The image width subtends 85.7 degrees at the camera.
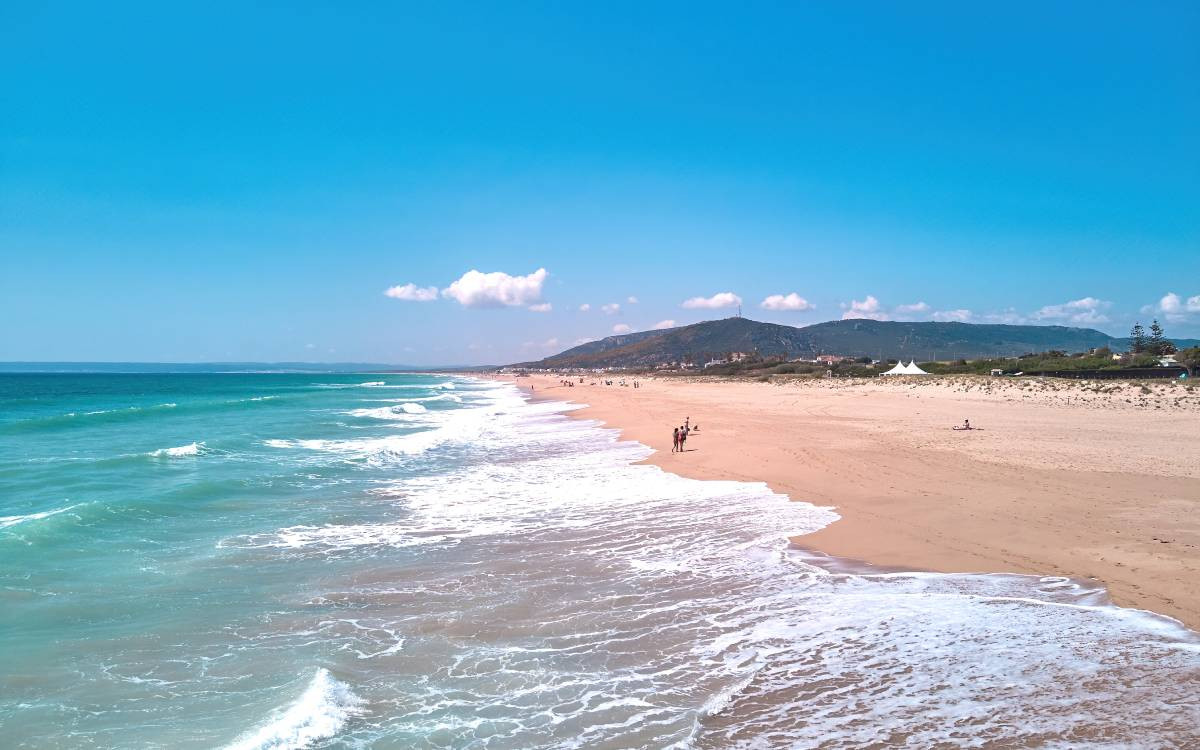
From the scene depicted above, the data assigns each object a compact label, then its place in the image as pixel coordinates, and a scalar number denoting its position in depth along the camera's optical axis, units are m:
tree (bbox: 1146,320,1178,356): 76.06
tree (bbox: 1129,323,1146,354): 91.06
